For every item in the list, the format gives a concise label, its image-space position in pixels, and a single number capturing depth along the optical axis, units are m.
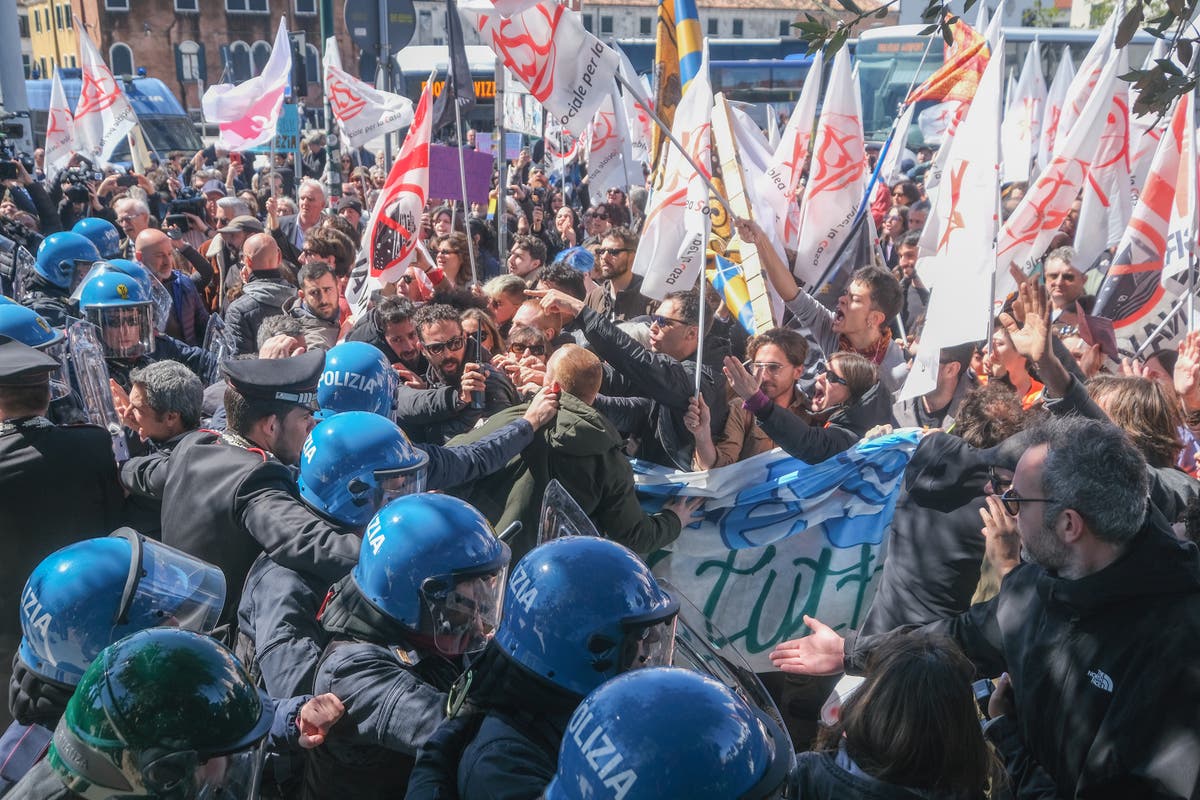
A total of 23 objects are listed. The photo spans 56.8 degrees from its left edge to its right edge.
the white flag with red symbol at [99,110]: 12.05
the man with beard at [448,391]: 4.68
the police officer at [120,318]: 4.90
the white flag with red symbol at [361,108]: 9.76
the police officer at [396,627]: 2.35
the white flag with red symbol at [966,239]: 4.68
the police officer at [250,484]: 2.85
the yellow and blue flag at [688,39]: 6.57
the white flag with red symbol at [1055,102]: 11.58
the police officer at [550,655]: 2.03
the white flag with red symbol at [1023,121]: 9.23
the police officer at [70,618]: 2.19
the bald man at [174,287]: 6.73
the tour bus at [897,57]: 25.20
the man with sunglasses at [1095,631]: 2.33
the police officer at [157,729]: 1.68
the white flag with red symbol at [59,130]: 12.67
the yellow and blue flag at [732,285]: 6.03
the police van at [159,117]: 25.69
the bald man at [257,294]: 6.55
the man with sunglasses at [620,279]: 7.39
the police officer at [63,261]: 5.91
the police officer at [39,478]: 3.32
